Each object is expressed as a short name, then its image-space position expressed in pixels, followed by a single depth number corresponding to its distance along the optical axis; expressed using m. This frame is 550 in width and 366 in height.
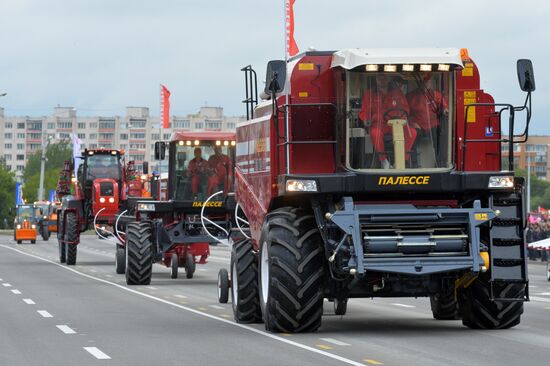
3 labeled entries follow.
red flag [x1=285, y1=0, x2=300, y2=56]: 32.09
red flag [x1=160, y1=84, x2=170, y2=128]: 73.19
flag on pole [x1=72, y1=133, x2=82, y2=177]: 84.34
